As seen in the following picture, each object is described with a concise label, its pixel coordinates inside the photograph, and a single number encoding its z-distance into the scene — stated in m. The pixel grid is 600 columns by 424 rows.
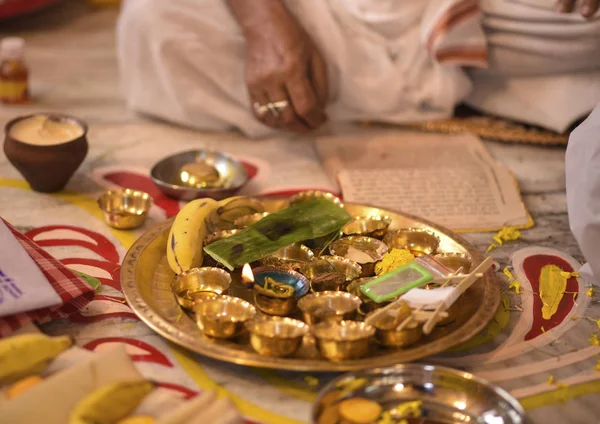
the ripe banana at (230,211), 1.52
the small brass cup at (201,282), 1.42
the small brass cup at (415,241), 1.51
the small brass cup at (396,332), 1.35
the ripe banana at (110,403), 1.26
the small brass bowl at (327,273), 1.42
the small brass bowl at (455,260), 1.46
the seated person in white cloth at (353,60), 1.77
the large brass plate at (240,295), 1.33
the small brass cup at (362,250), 1.46
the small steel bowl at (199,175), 1.65
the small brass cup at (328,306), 1.38
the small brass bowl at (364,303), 1.40
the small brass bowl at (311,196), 1.58
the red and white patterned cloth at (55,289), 1.38
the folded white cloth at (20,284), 1.36
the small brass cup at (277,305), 1.39
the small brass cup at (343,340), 1.33
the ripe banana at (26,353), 1.30
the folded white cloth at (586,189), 1.44
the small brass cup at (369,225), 1.51
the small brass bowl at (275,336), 1.33
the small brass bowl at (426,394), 1.30
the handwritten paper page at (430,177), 1.66
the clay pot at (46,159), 1.61
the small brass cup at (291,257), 1.45
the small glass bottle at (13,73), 1.87
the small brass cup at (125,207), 1.59
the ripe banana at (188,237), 1.45
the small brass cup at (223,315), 1.35
